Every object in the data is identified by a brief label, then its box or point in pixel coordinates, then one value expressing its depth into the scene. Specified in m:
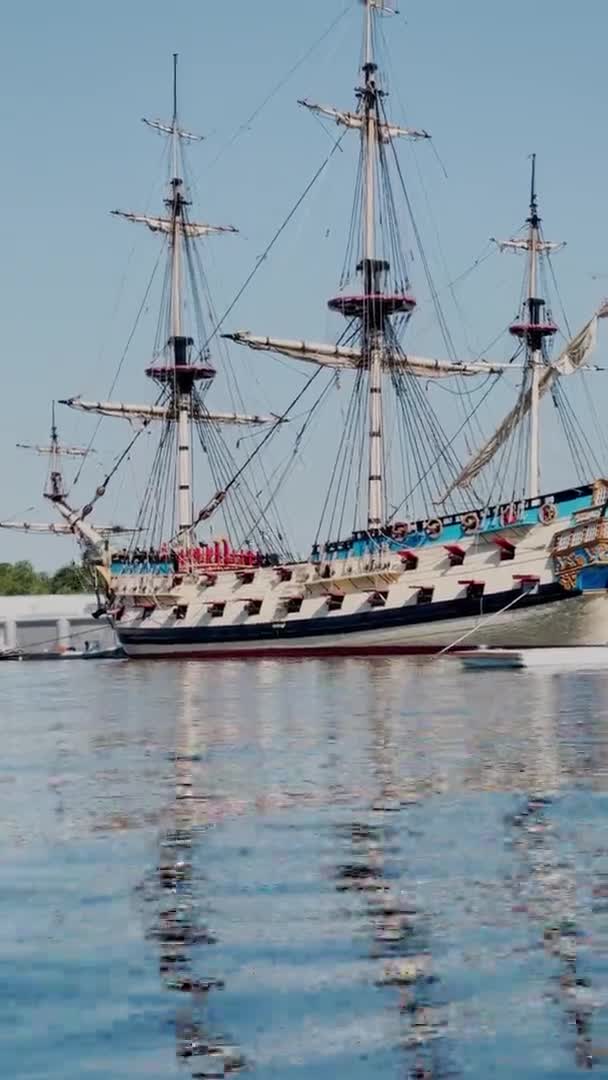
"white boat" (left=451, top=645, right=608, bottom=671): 56.59
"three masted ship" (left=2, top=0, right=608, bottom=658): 66.12
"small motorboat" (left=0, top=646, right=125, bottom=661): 107.19
